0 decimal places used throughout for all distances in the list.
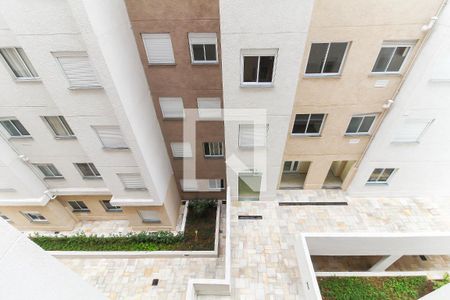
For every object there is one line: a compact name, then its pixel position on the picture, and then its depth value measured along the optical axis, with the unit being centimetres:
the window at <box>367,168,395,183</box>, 1302
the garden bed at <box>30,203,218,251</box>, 1608
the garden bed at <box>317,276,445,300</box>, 1126
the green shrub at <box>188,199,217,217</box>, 1767
